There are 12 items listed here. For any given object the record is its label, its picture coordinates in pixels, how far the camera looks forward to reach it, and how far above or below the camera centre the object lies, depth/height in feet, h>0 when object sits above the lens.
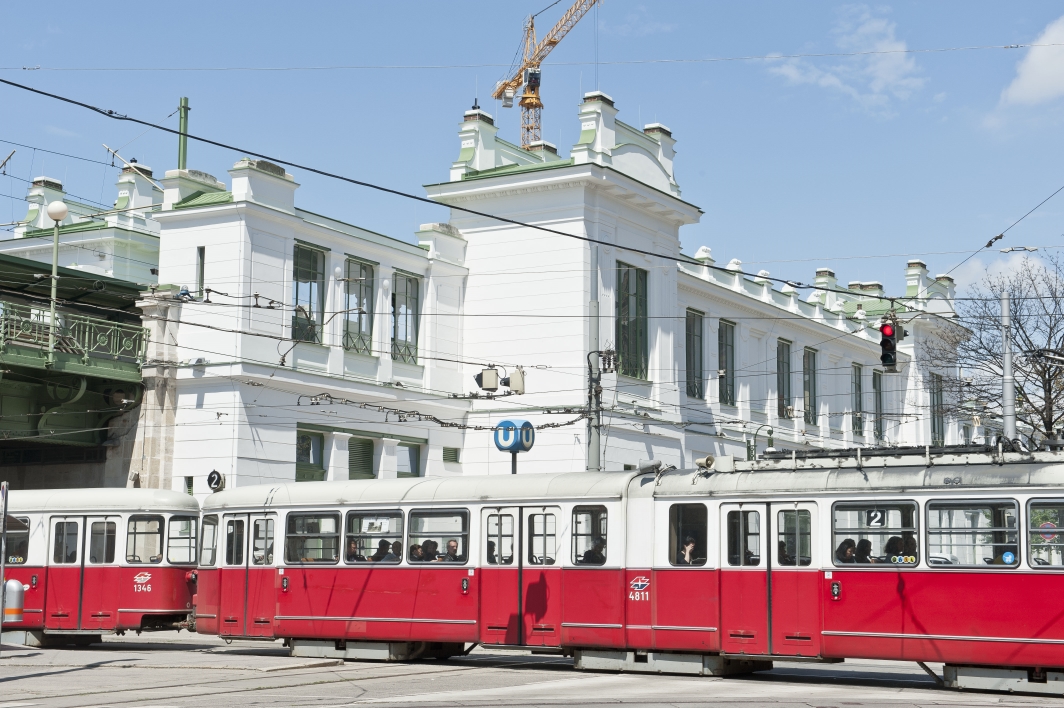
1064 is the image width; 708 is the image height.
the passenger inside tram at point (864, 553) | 61.36 -0.81
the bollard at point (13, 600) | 72.18 -4.05
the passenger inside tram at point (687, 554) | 65.46 -1.04
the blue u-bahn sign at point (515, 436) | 111.05 +7.53
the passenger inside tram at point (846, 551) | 61.82 -0.75
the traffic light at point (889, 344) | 87.26 +11.94
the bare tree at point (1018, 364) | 154.20 +19.64
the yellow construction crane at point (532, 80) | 316.40 +106.10
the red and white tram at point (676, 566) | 58.23 -1.67
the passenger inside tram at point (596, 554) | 67.67 -1.18
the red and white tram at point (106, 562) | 85.92 -2.44
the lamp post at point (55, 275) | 107.86 +18.90
